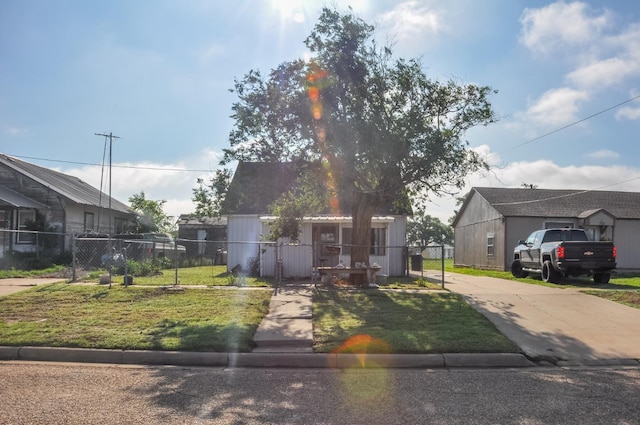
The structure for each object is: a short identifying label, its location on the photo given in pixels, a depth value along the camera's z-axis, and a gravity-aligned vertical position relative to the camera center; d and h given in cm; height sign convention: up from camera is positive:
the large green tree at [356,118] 1238 +332
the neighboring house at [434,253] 5340 -153
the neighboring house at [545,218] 2452 +131
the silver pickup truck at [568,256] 1538 -43
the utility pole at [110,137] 3093 +631
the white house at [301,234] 1530 +17
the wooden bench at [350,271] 1347 -94
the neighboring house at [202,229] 3874 +49
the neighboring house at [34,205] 2206 +130
